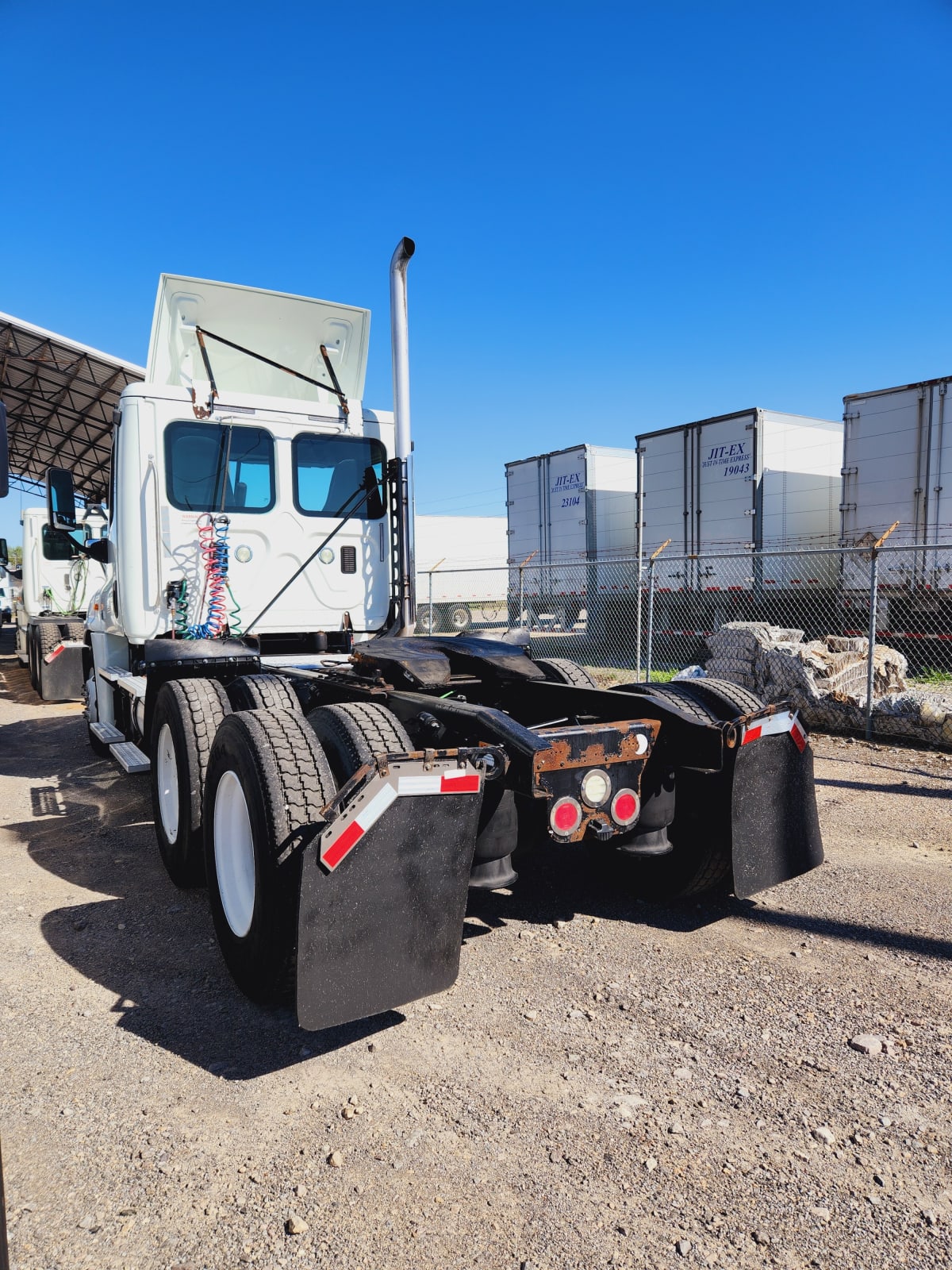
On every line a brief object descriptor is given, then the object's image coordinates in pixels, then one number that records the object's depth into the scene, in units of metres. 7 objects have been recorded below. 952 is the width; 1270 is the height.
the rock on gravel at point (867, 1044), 2.92
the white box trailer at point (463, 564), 24.92
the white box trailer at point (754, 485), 14.05
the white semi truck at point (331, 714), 2.84
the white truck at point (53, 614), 12.37
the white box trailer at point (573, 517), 17.27
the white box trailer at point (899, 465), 11.90
